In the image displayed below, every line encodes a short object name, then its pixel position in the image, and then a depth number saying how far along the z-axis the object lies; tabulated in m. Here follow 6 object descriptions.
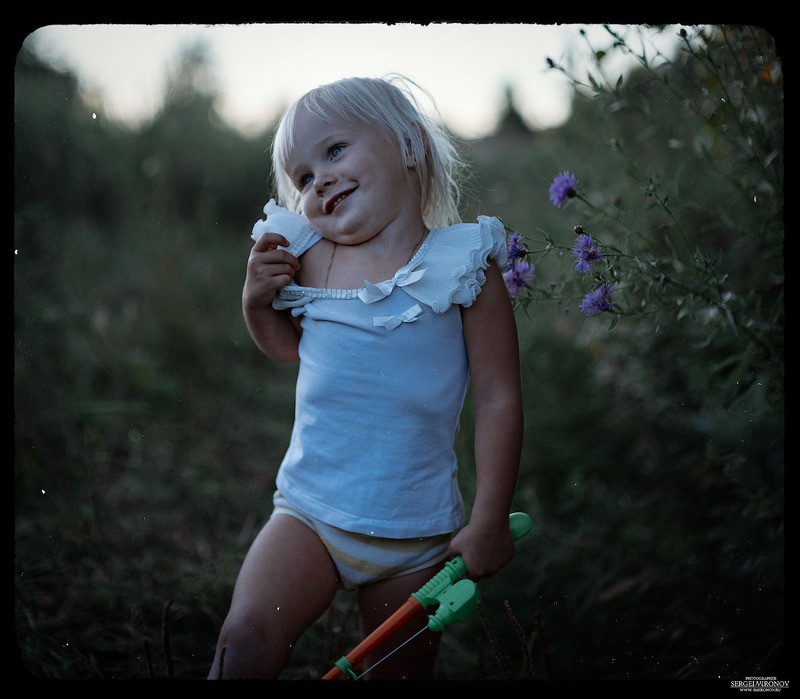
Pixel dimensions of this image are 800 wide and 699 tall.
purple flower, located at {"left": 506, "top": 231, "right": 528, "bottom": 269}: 1.30
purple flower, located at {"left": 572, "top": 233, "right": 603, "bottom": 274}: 1.27
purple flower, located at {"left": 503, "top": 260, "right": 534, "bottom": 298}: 1.33
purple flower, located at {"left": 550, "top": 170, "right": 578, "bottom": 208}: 1.31
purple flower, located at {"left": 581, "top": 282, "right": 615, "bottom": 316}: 1.29
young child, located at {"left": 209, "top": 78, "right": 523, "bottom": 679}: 1.20
